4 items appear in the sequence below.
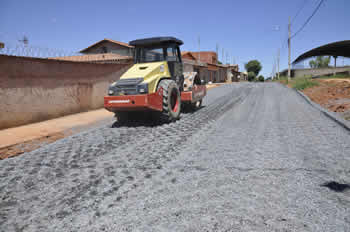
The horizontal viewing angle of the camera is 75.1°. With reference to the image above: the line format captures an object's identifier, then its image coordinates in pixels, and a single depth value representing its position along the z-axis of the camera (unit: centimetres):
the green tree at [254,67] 9869
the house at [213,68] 4368
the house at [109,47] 3084
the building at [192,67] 2804
